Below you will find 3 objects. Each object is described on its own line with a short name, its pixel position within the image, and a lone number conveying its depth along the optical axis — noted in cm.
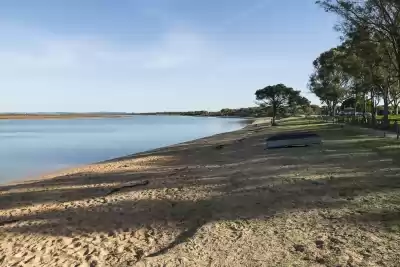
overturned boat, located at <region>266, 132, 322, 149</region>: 2261
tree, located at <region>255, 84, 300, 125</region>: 6127
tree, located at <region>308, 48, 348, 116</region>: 5360
